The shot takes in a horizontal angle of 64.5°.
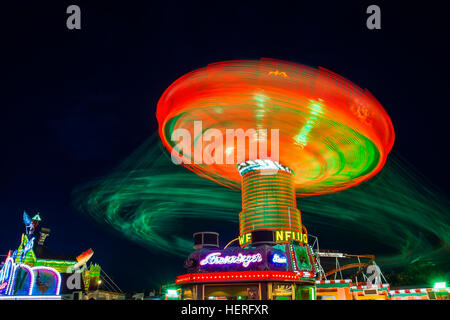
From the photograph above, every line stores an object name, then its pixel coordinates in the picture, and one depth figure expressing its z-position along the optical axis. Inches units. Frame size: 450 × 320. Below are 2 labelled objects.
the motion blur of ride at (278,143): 1437.0
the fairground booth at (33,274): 2060.8
